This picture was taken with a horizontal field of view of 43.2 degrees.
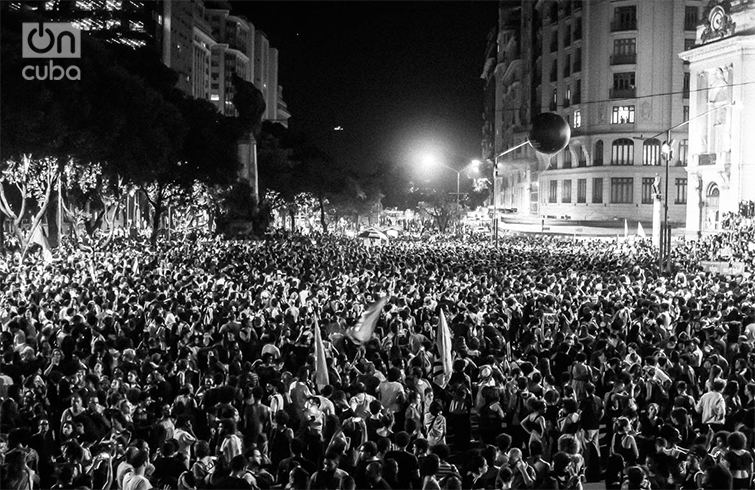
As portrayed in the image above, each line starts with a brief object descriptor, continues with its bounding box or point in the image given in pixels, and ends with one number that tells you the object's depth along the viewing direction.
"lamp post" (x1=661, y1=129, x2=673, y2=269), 31.01
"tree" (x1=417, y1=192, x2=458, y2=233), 83.38
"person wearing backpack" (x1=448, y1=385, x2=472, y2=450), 11.29
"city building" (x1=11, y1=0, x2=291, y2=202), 121.62
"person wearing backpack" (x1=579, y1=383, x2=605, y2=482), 10.02
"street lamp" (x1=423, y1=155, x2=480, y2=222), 65.88
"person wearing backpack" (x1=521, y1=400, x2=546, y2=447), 9.67
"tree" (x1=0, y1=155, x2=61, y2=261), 33.41
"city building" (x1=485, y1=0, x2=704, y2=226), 76.38
